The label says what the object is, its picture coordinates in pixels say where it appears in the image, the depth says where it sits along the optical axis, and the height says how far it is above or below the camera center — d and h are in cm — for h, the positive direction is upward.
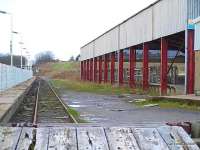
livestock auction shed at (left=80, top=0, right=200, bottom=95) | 2761 +215
